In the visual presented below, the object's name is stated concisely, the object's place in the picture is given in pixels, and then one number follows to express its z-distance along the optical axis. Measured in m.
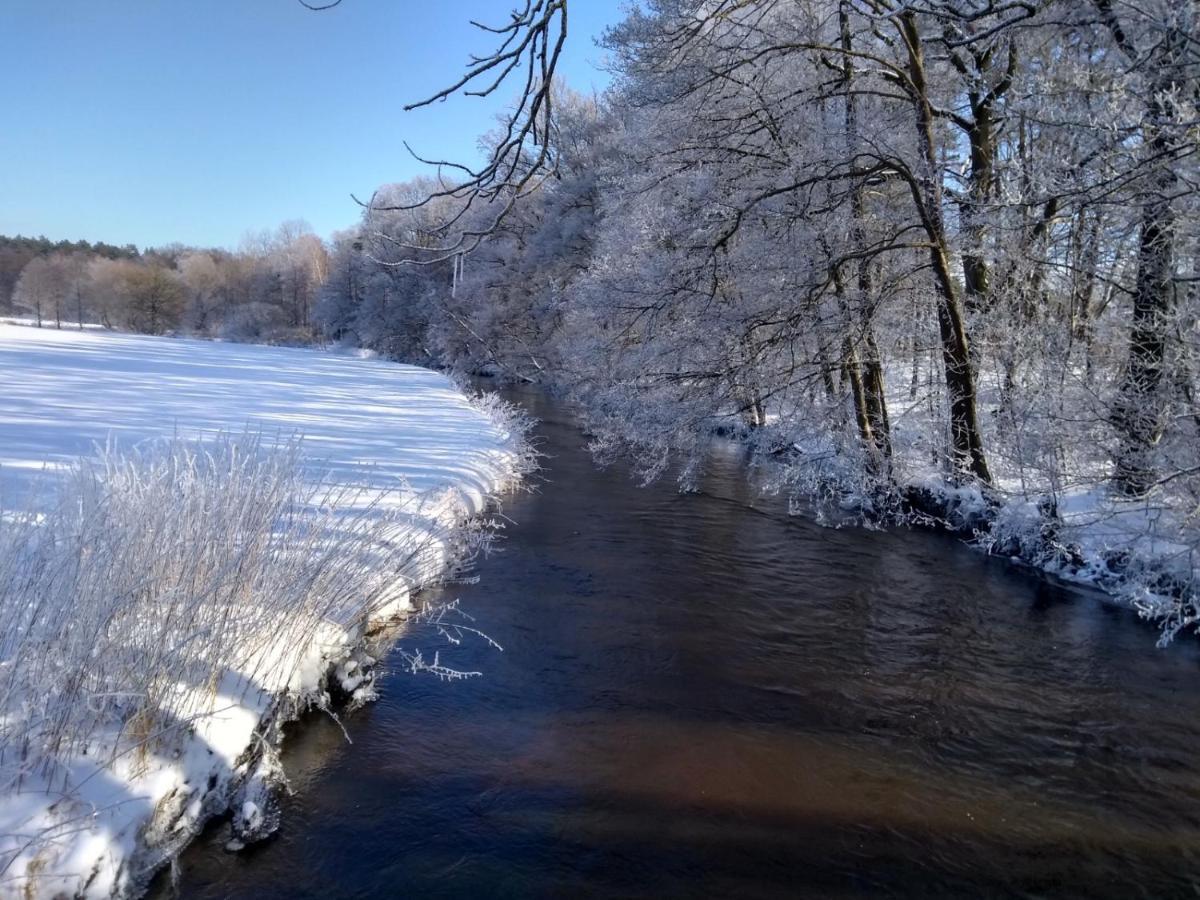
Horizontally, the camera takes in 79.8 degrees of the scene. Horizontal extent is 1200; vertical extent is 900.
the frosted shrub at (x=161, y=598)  3.22
